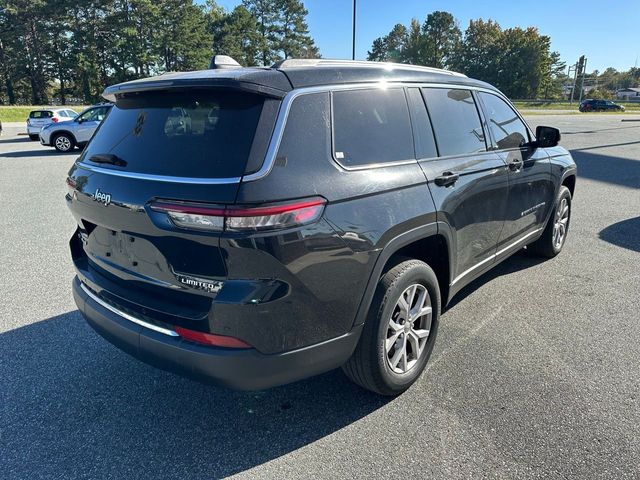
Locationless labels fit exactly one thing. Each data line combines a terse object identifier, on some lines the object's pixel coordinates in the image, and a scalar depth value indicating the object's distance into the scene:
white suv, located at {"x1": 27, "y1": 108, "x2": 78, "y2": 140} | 20.81
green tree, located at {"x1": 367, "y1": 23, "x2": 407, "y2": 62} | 98.62
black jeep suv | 2.00
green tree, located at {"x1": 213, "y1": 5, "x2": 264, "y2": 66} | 64.81
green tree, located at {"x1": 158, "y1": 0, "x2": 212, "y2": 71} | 57.41
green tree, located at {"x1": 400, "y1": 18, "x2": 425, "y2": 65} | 92.25
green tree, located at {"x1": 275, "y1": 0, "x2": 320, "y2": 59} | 72.94
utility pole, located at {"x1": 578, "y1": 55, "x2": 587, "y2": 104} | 52.86
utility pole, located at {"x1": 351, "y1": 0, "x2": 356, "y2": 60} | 23.71
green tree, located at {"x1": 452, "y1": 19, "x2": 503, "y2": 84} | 82.44
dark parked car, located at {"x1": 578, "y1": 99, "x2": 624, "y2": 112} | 51.75
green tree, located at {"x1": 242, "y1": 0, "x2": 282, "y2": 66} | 71.62
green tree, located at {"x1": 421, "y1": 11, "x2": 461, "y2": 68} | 90.81
